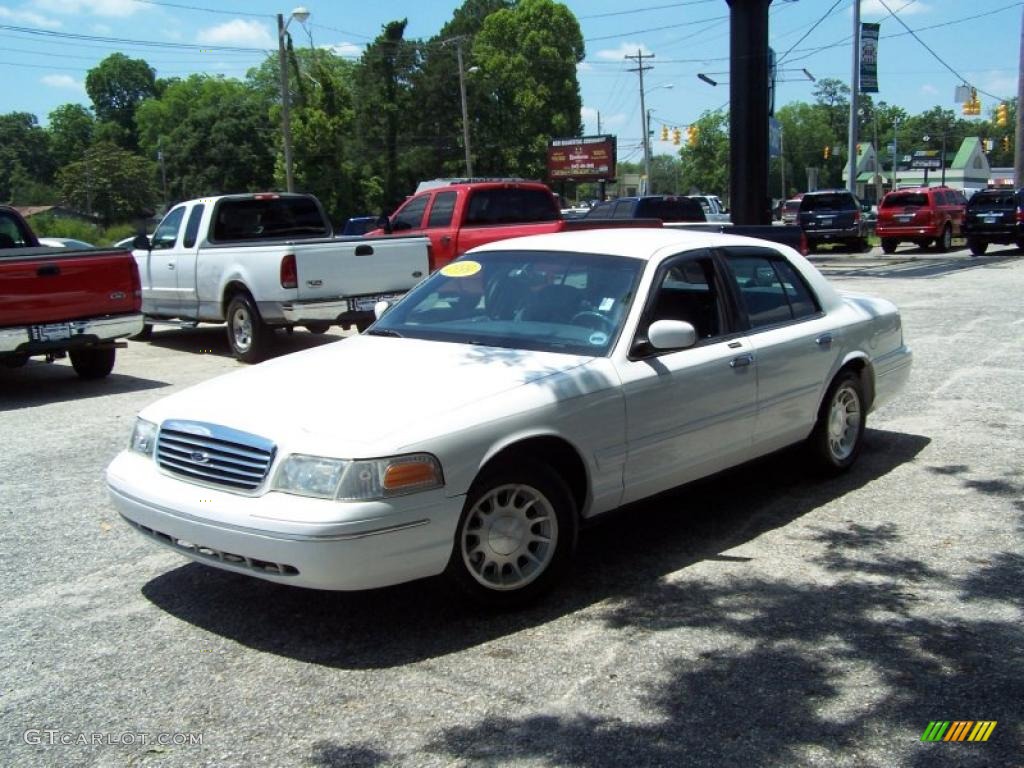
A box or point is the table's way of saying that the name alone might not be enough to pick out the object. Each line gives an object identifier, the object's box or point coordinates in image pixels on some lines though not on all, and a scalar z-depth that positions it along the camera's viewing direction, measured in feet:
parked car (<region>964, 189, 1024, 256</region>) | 93.09
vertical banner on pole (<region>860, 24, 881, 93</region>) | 111.65
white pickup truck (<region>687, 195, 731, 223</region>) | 114.32
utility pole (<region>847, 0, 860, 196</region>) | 111.75
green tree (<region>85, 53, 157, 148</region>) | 444.96
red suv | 100.53
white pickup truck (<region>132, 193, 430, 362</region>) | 37.50
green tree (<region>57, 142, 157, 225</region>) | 279.08
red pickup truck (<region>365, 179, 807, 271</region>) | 51.13
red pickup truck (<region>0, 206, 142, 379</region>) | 31.48
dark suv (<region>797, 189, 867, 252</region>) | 104.17
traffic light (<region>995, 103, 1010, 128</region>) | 140.67
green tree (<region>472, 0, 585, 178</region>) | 245.45
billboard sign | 196.13
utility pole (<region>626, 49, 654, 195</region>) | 225.35
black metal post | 59.11
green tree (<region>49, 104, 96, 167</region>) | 424.46
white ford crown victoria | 12.97
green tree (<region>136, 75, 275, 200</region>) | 270.67
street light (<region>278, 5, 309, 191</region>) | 108.78
